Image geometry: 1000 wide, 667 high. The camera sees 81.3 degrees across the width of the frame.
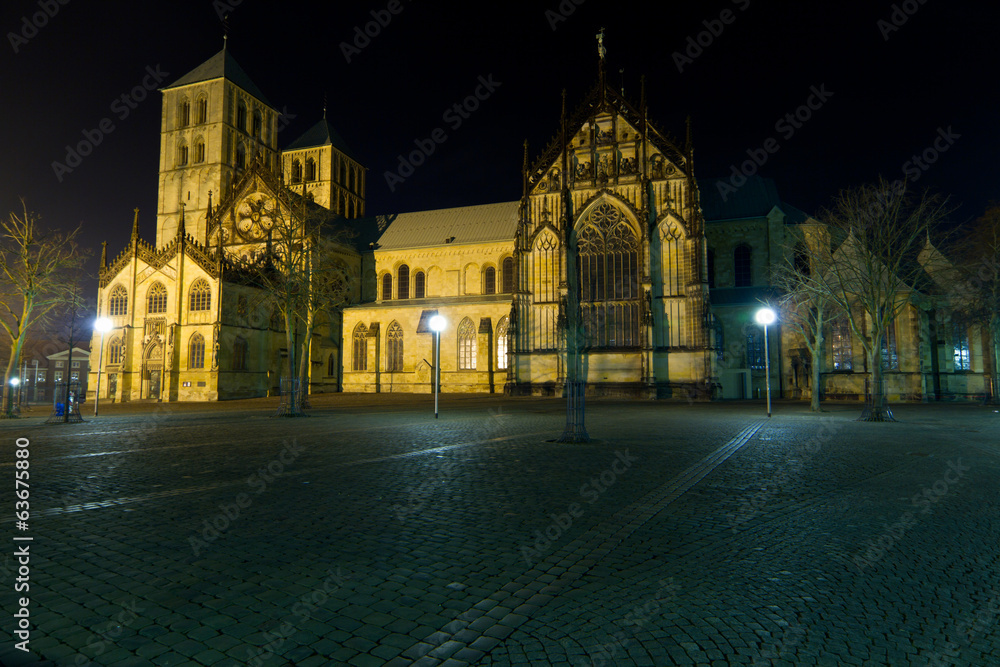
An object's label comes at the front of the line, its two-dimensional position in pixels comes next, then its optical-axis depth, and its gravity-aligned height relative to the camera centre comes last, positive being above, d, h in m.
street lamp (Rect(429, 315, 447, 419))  26.07 +2.33
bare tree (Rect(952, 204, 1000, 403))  33.03 +5.56
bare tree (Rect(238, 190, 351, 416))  27.02 +4.54
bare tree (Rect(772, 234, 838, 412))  24.62 +3.75
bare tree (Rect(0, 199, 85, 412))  25.62 +4.41
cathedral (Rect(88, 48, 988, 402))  39.31 +5.90
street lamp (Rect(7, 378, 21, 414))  25.14 -0.70
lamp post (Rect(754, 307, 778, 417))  24.52 +2.42
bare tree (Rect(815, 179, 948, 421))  22.25 +5.49
